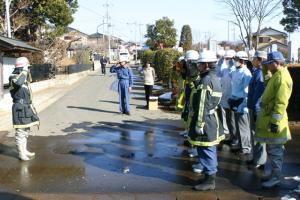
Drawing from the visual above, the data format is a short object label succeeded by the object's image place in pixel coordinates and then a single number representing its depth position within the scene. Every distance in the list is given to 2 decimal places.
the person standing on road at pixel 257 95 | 6.90
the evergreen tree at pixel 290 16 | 45.25
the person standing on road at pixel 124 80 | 13.23
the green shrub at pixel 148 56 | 31.55
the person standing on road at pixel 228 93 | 8.36
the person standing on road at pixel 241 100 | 7.78
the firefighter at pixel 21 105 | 7.65
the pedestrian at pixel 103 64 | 38.62
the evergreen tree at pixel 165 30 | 53.36
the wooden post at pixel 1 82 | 15.73
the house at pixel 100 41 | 102.44
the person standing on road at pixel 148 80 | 15.04
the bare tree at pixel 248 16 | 32.03
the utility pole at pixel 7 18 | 20.39
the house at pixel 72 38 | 32.53
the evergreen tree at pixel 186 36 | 40.55
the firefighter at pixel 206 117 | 5.86
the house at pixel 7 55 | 15.37
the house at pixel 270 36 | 75.31
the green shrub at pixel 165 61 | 21.27
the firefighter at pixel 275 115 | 5.74
